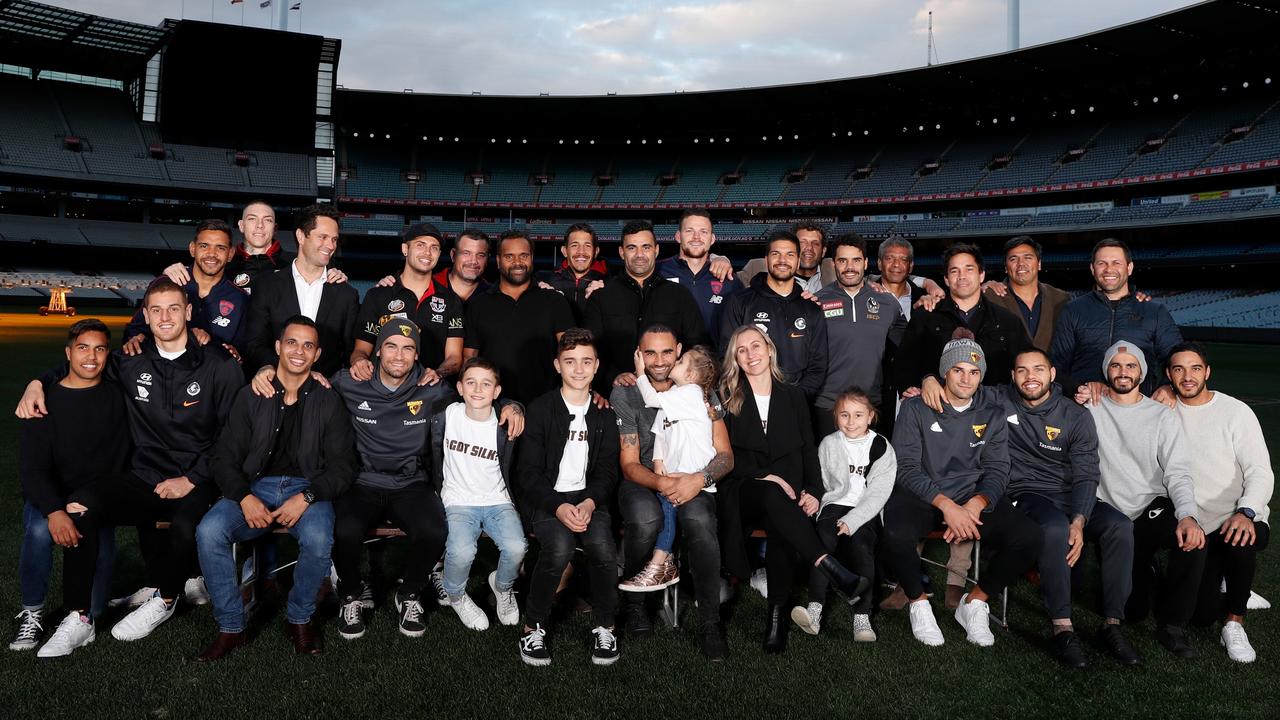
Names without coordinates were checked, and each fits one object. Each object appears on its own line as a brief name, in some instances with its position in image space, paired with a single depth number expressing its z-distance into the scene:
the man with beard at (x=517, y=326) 5.50
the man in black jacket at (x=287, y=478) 3.95
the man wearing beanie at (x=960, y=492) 4.25
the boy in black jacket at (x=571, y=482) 4.09
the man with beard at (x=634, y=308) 5.57
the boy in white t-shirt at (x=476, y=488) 4.30
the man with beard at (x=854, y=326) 5.55
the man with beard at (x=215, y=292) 5.25
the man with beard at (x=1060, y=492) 4.17
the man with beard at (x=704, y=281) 6.16
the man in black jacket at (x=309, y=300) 5.27
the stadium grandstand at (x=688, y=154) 33.62
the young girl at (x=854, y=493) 4.29
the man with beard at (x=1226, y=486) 4.20
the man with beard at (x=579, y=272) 5.98
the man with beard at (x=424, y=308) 5.38
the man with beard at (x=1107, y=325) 5.41
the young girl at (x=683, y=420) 4.53
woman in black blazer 4.19
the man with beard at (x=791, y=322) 5.43
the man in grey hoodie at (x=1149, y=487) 4.19
